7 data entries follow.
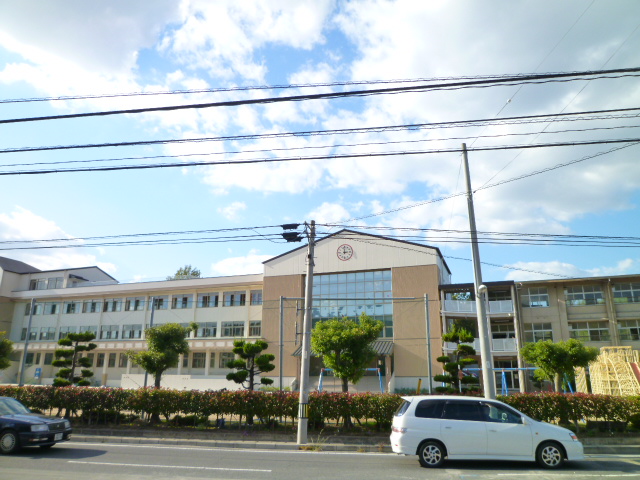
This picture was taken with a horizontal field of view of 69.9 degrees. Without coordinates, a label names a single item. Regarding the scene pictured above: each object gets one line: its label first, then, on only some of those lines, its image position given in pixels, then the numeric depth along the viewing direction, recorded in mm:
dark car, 11453
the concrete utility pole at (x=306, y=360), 13680
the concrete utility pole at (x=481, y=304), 13453
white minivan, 10297
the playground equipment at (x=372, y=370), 29744
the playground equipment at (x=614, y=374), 23266
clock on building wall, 38625
